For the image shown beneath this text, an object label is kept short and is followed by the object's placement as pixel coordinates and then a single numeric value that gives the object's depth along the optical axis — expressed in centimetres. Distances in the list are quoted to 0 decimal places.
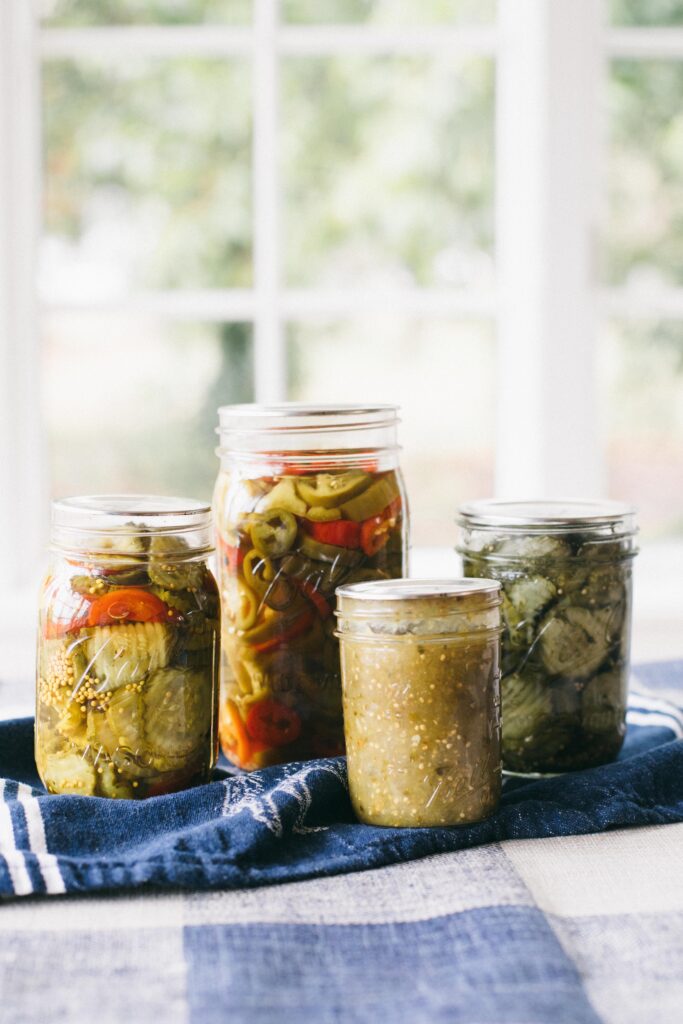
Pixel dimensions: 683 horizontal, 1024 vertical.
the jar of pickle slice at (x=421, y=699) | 80
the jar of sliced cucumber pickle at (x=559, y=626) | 92
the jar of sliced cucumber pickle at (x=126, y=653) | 82
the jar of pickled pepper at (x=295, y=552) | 91
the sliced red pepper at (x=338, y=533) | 90
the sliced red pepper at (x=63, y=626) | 83
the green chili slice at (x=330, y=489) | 91
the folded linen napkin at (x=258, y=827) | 73
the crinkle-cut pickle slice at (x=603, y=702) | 94
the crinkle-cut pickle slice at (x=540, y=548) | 92
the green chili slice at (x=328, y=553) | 90
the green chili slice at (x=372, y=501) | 91
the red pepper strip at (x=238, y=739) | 95
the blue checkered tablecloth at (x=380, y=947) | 58
